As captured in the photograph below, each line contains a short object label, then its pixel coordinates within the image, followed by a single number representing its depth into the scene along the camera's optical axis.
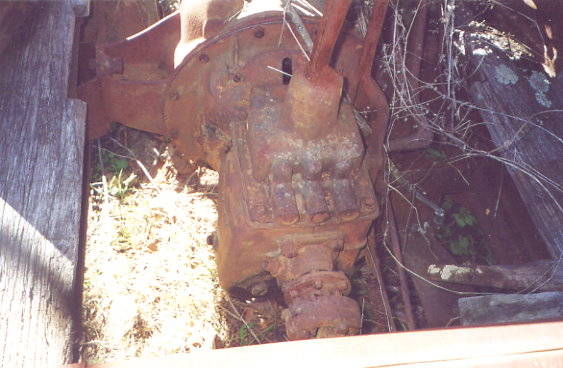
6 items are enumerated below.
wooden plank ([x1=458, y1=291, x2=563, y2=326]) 1.74
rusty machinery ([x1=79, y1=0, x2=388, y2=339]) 1.72
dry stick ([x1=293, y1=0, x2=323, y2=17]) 2.01
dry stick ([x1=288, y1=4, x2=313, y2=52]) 1.84
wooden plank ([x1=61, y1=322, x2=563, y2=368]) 1.06
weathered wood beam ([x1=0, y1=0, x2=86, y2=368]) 1.44
